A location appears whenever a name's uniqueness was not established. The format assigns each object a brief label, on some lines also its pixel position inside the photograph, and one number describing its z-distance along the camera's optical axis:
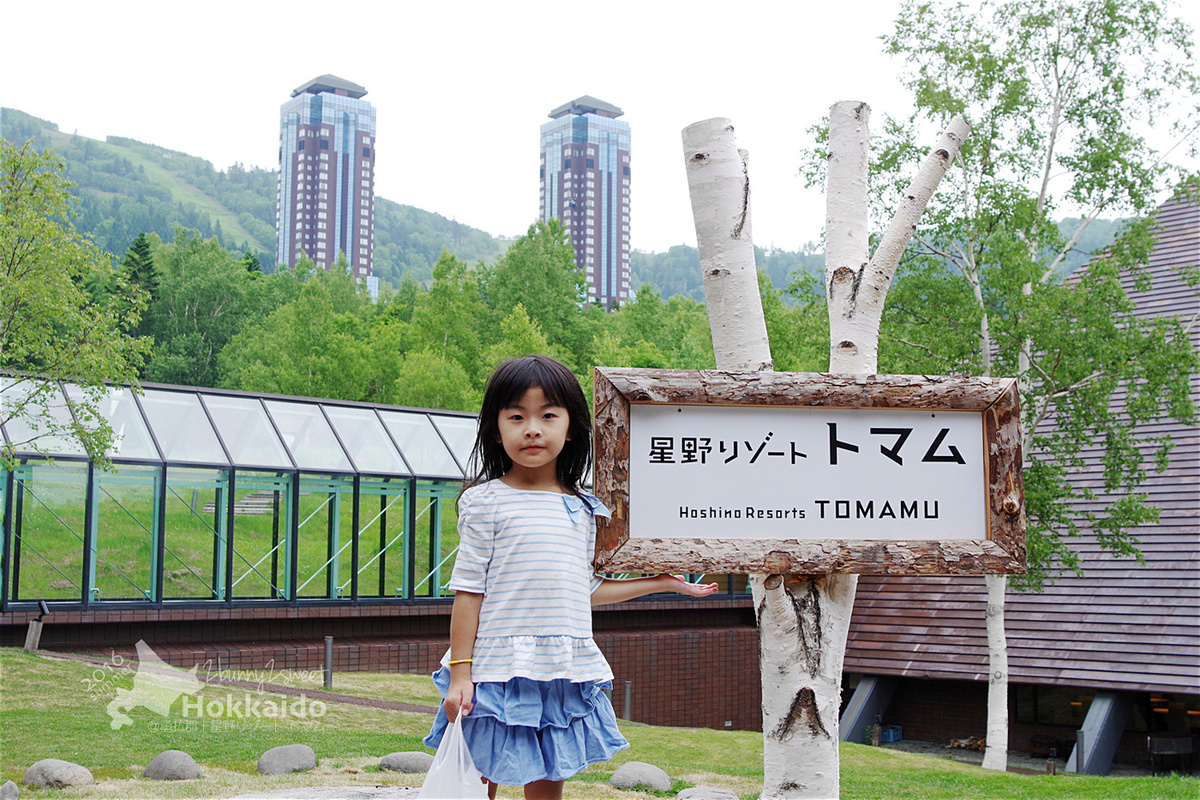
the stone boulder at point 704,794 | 4.95
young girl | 2.12
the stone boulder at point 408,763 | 5.88
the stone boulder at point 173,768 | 5.40
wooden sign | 2.10
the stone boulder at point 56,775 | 5.03
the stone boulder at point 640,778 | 6.06
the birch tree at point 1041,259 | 10.78
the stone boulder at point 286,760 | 5.73
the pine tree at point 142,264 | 33.75
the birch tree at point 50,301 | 8.02
